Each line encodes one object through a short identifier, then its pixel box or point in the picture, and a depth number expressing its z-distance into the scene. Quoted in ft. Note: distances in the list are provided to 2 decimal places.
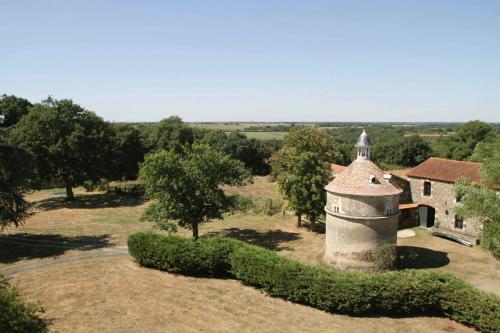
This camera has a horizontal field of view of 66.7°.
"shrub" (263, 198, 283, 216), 153.28
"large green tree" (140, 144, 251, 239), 102.78
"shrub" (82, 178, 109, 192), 179.32
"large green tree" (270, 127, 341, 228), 122.21
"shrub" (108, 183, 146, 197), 188.34
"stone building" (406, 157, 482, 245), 123.13
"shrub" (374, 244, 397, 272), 90.94
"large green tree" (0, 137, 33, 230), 101.19
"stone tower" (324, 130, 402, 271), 89.92
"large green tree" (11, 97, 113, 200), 158.51
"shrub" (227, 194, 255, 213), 111.34
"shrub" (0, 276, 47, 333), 40.78
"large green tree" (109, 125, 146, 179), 233.66
